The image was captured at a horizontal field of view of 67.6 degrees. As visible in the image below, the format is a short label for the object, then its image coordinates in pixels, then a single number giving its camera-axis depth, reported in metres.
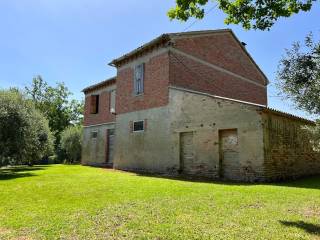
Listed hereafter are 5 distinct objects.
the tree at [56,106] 38.17
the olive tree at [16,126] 12.99
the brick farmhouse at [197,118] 10.23
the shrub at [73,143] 25.40
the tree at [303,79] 6.07
